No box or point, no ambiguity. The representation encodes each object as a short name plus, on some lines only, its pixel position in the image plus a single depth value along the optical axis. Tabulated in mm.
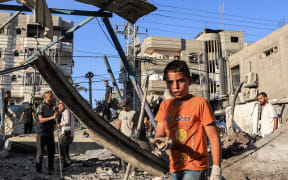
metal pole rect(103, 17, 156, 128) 6612
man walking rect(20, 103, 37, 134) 13050
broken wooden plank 3277
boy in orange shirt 1885
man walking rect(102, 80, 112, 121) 11380
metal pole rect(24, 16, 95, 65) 6831
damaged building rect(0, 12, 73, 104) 33281
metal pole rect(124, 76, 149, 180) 4605
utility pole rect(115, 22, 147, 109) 31556
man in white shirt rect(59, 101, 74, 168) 7191
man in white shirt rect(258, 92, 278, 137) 6031
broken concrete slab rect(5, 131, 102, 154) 9613
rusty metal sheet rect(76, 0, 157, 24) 6453
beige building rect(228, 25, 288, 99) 17297
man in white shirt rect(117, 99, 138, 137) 6973
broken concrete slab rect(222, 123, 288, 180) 4223
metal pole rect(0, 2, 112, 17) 6133
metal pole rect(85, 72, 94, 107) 10266
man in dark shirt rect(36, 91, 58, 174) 6031
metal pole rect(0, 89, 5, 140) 9831
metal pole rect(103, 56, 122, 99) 8452
